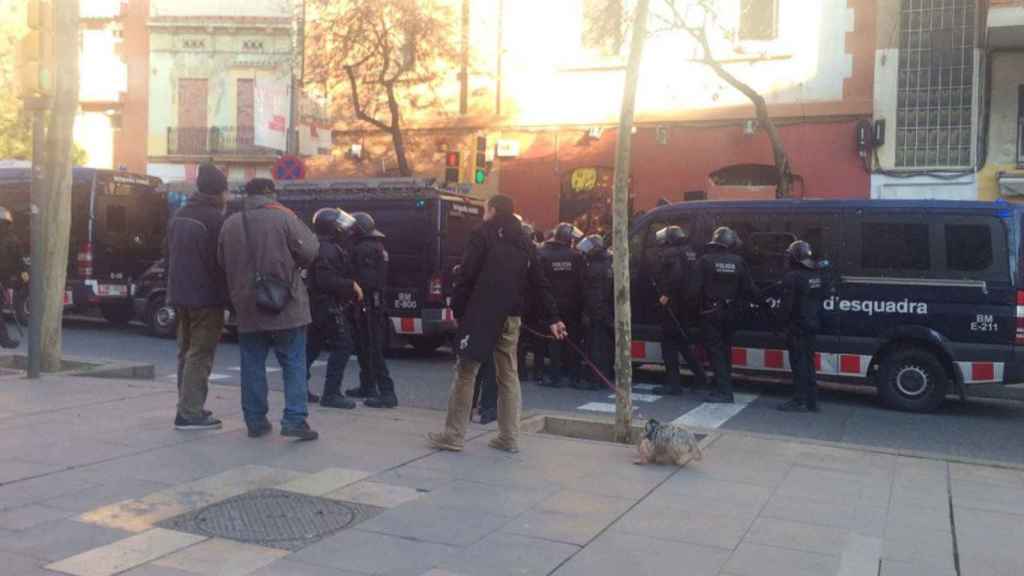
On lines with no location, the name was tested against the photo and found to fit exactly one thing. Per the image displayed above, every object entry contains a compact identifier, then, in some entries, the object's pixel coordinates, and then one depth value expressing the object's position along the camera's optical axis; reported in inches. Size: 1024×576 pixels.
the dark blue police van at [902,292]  392.5
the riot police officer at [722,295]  410.6
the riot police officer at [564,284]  451.8
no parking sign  706.8
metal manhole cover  191.3
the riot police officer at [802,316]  393.1
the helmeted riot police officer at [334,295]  339.9
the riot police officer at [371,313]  355.3
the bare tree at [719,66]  619.2
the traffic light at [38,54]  353.4
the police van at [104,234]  655.1
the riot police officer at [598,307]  453.1
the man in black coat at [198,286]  275.3
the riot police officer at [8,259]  506.9
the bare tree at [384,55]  783.7
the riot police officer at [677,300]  420.8
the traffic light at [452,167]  679.7
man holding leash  263.6
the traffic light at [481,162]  700.0
